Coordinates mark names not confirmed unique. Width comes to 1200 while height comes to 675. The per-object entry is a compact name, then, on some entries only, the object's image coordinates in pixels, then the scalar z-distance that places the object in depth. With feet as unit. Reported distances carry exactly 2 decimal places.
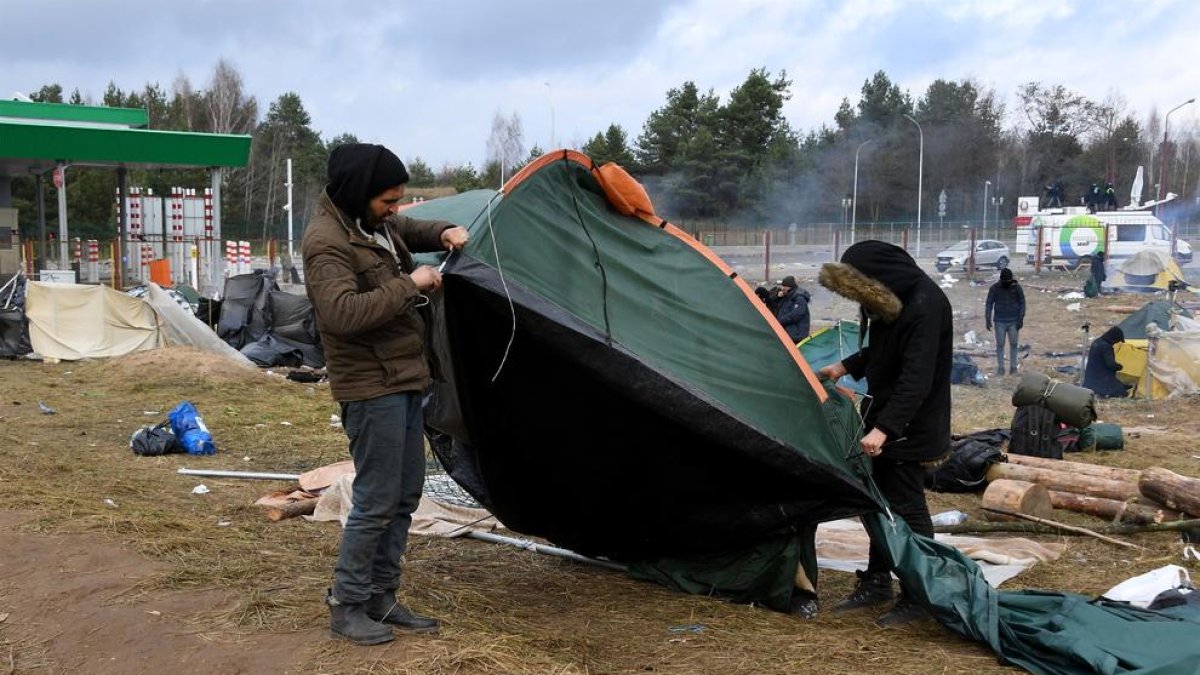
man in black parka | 15.01
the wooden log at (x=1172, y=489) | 20.66
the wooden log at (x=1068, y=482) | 22.74
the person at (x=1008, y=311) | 50.47
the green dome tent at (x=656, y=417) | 13.47
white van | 93.76
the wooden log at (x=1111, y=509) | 20.94
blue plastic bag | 28.94
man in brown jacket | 11.85
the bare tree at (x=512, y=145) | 157.38
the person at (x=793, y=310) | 43.11
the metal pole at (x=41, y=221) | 82.91
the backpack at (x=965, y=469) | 24.43
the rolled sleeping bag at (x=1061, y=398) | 26.99
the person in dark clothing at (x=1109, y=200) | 120.98
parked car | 104.82
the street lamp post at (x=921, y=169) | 144.15
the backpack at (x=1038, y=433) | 26.78
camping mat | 17.89
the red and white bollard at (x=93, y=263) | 94.02
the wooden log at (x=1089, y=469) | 23.49
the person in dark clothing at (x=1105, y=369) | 42.83
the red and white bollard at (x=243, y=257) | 97.56
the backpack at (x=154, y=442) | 28.45
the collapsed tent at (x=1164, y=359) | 40.40
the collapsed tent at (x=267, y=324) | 52.21
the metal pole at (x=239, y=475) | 25.14
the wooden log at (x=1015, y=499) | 21.07
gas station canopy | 73.51
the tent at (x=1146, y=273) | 83.10
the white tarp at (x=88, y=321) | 50.90
